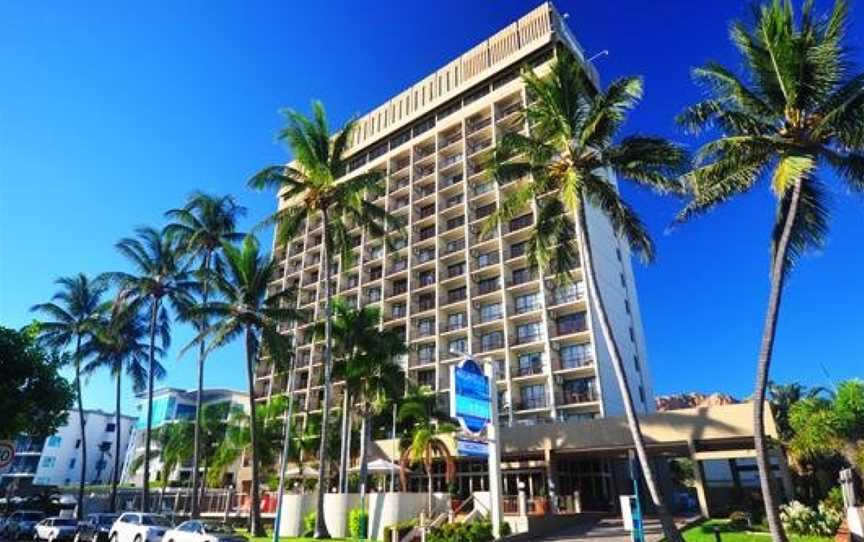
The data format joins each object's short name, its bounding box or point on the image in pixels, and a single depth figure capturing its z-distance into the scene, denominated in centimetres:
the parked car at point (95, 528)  3122
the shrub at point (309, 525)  3138
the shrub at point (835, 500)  2433
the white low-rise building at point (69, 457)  9256
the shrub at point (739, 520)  2558
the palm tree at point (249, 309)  3681
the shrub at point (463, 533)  2373
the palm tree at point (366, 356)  3575
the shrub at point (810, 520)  2162
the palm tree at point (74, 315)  5169
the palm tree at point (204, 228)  4366
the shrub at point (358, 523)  2932
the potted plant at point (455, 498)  3205
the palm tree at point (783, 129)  1809
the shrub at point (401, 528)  2634
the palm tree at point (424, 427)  3253
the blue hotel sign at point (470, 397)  2378
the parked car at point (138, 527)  2572
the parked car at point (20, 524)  3881
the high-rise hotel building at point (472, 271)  4878
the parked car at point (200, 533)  2214
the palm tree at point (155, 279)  4497
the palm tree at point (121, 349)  5112
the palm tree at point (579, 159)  2359
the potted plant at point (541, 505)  2898
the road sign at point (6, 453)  1238
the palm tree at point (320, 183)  3256
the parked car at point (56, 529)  3291
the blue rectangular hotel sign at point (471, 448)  2327
